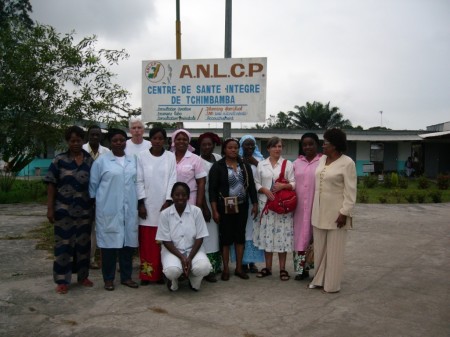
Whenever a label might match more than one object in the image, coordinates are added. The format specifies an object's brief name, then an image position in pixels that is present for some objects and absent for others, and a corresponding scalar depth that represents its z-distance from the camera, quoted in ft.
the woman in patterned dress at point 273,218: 17.62
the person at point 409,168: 87.10
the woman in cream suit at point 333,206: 15.94
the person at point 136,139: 18.93
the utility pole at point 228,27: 23.94
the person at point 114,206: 16.01
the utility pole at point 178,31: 29.63
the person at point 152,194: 16.70
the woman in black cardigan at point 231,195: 17.37
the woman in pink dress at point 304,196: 17.31
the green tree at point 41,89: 37.32
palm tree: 122.83
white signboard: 24.49
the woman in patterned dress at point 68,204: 15.70
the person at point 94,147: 19.34
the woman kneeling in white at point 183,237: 15.87
